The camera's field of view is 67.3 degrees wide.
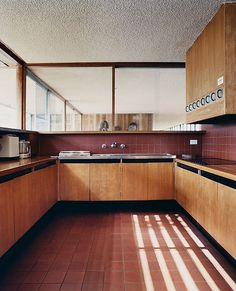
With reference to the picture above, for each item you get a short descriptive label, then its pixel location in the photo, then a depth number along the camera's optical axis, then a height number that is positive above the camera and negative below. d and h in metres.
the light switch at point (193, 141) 2.95 +0.06
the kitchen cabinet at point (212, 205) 1.38 -0.58
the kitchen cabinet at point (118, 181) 2.62 -0.54
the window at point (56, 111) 5.09 +1.23
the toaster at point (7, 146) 2.02 -0.01
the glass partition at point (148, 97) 3.30 +1.30
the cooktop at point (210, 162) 1.93 -0.20
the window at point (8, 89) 2.65 +1.23
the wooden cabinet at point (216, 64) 1.63 +0.83
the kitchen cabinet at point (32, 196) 1.58 -0.55
